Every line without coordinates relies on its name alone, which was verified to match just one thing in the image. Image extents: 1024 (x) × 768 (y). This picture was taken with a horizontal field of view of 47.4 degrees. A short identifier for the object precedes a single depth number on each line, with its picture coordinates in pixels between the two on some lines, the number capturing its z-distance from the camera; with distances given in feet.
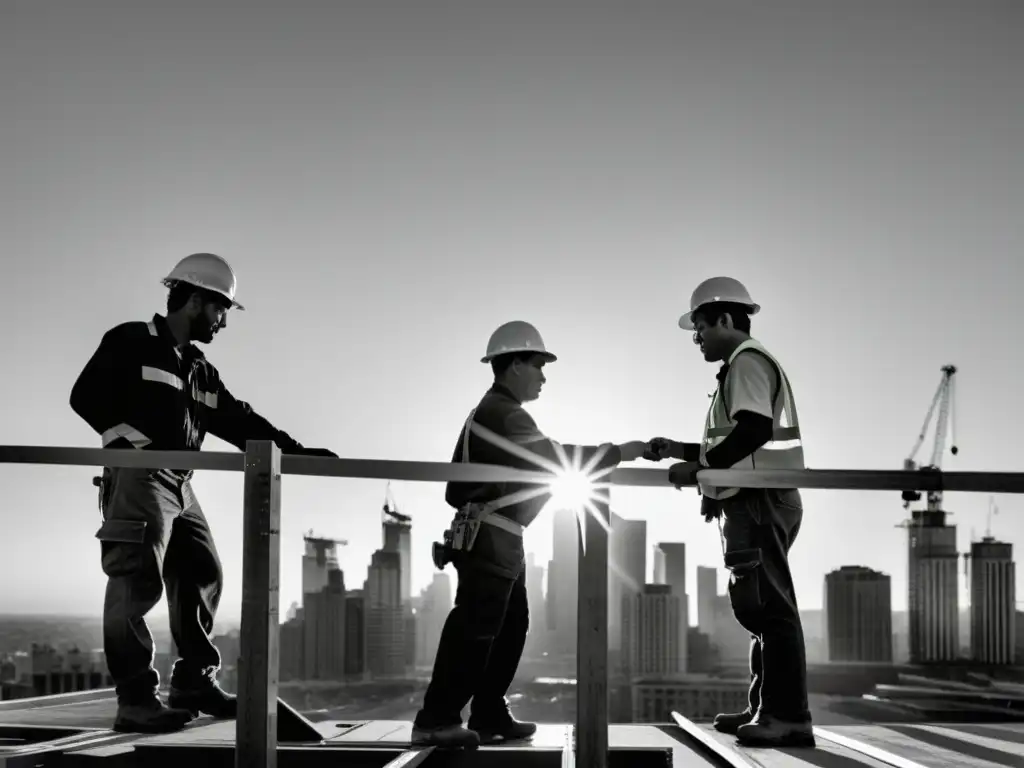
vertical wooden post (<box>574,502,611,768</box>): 13.47
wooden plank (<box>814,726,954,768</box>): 16.20
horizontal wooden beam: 14.07
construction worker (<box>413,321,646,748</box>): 17.49
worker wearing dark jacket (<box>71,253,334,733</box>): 17.63
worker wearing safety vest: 16.85
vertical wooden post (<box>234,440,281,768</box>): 13.44
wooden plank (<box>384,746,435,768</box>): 15.76
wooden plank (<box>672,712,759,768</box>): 15.70
